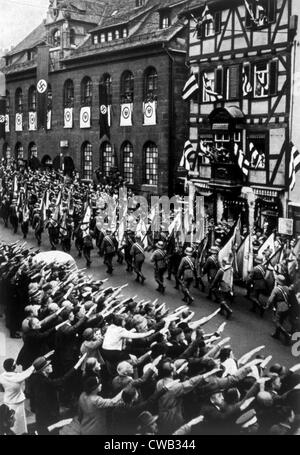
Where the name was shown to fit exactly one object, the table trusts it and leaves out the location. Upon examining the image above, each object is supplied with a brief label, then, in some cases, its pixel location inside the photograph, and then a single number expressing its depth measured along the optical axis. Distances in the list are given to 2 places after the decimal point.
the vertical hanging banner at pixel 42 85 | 19.91
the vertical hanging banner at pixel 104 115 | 22.84
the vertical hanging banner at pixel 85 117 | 23.67
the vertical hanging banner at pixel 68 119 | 22.86
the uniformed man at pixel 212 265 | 15.43
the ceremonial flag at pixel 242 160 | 18.00
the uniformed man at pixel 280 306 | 12.88
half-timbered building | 17.03
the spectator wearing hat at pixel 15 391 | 8.44
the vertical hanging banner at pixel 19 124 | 19.39
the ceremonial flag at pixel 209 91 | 18.95
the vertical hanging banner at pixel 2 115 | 18.23
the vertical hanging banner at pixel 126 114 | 23.34
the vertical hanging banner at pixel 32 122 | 19.86
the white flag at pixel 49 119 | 21.18
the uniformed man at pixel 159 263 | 16.19
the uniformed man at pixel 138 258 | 16.82
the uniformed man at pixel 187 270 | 15.44
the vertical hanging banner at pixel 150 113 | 23.36
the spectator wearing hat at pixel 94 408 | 7.82
